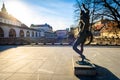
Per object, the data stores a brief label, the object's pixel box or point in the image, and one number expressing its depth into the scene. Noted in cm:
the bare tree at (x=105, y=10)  1344
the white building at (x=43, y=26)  5459
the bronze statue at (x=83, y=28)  358
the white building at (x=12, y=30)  1810
